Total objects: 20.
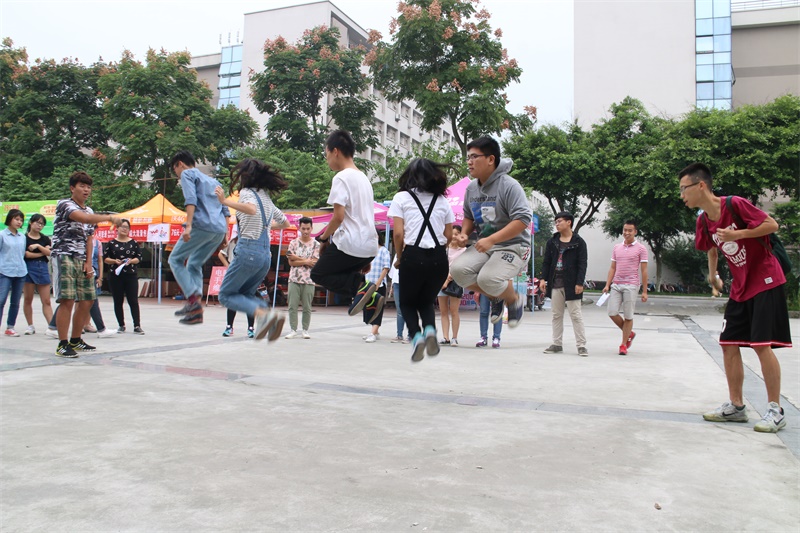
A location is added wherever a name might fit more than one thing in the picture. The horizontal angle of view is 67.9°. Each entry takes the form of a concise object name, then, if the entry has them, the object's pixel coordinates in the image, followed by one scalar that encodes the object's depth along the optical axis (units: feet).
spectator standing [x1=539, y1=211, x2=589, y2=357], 28.40
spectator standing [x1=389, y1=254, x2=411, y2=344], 33.30
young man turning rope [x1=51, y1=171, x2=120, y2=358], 23.07
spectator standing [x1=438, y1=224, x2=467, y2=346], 32.09
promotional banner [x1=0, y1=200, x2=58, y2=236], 61.57
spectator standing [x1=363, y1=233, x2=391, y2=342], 27.71
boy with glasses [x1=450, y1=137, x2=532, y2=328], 14.60
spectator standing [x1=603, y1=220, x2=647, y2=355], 28.68
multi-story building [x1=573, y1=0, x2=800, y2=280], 136.56
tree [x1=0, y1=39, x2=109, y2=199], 98.53
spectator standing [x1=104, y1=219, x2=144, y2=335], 31.81
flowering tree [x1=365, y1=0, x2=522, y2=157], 74.08
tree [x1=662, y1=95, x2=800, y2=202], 63.93
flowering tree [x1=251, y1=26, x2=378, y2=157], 96.17
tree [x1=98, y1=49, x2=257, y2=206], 85.30
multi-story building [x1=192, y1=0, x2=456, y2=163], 148.05
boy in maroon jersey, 15.07
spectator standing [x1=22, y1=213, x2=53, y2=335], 31.60
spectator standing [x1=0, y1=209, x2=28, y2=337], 30.12
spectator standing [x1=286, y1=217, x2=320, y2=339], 32.01
